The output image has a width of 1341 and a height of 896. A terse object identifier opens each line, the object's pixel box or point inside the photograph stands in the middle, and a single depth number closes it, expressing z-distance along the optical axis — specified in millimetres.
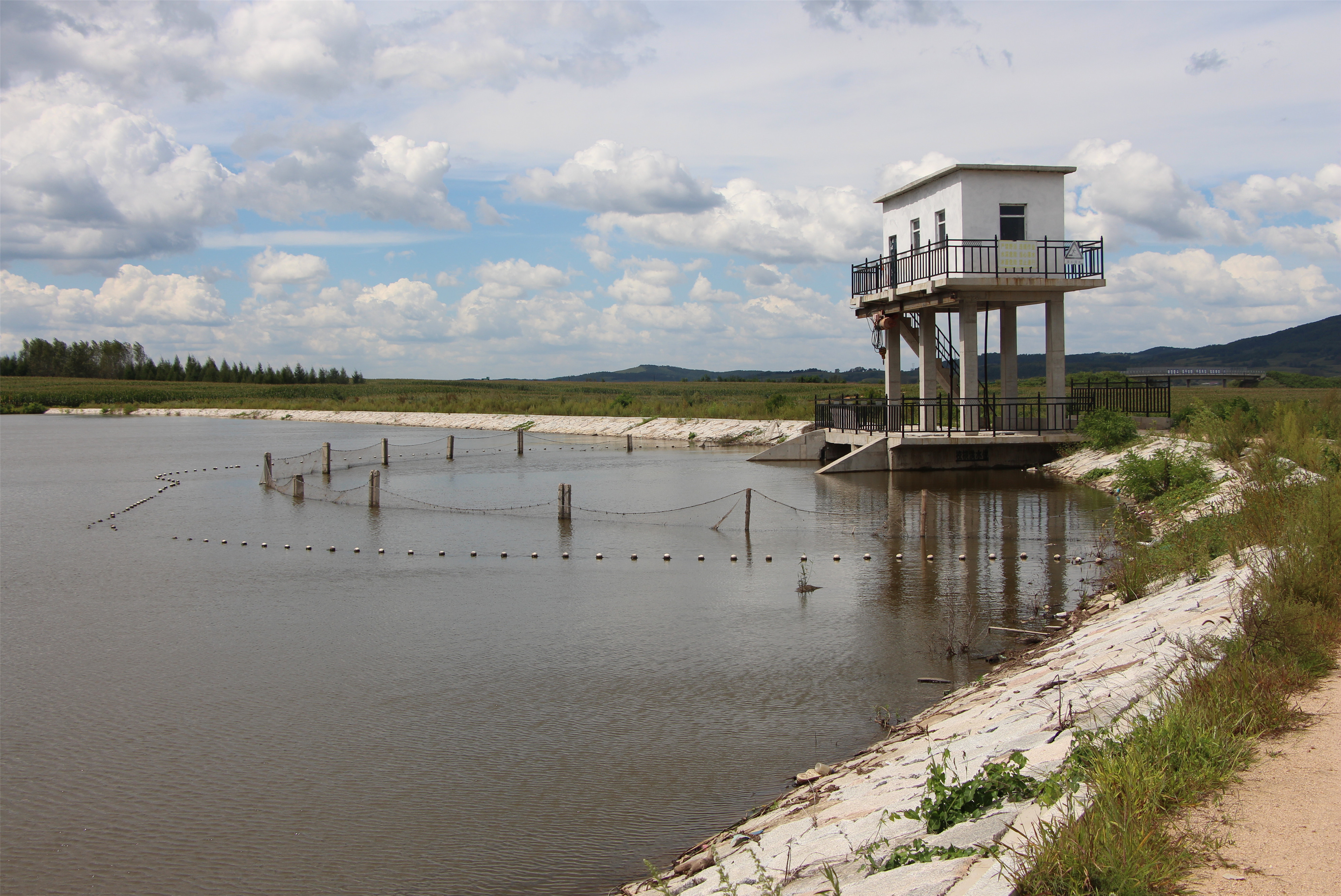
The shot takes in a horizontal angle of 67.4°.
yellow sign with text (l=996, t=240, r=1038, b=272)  29516
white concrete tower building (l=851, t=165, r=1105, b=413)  29484
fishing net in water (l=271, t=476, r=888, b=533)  21828
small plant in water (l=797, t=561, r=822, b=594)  14805
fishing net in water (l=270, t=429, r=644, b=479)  39250
